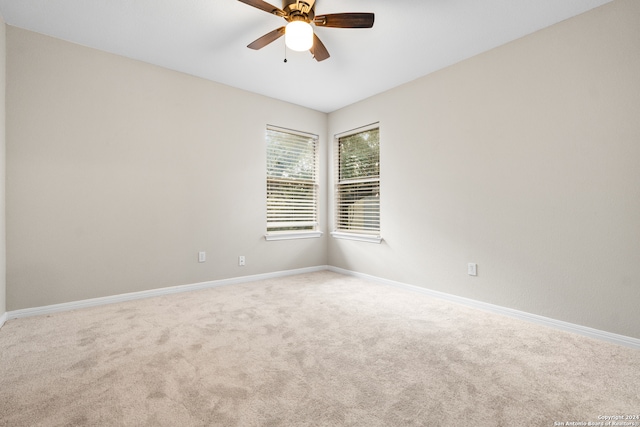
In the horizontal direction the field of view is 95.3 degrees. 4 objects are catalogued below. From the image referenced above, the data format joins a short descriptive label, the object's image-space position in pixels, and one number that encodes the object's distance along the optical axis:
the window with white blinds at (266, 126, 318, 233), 4.25
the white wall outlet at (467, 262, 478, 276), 2.99
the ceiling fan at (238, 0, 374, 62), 2.08
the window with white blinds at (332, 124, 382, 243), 4.12
